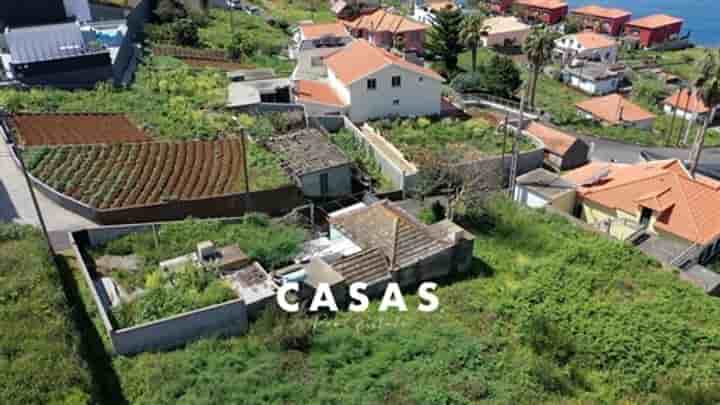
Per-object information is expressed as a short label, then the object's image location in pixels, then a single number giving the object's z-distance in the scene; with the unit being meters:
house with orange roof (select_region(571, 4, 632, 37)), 100.44
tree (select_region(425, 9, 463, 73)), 61.44
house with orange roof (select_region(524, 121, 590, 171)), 37.06
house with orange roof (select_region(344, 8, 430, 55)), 69.31
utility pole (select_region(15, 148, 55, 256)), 20.17
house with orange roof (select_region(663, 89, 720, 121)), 61.56
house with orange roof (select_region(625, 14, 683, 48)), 95.44
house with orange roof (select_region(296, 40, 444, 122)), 37.44
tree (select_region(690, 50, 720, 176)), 35.00
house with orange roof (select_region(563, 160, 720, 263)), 28.72
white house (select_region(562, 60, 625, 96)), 71.75
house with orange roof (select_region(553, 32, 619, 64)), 81.12
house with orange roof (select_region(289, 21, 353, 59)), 49.56
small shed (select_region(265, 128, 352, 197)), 27.80
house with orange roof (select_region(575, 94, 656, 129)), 55.66
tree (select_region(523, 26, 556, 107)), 42.09
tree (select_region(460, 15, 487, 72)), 56.19
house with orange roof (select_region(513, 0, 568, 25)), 104.50
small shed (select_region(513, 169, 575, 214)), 30.62
